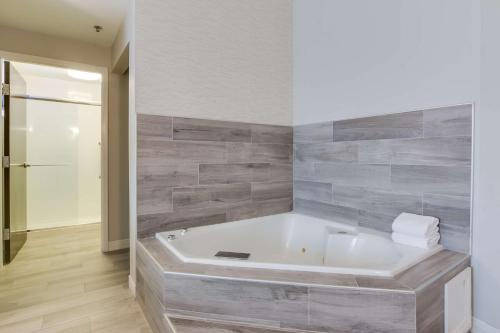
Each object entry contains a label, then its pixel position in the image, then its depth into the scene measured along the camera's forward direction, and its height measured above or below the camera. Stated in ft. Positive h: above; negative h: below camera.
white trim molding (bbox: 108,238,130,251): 10.40 -3.35
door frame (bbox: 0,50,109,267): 10.16 +0.25
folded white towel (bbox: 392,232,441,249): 5.36 -1.62
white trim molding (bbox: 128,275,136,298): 6.99 -3.35
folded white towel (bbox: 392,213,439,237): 5.39 -1.31
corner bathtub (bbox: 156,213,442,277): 4.75 -1.99
